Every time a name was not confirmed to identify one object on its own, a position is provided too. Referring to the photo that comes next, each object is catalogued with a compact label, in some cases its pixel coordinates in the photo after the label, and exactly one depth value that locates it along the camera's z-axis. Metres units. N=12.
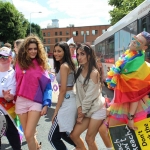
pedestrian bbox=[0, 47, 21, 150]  3.52
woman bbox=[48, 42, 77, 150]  3.24
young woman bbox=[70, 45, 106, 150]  3.14
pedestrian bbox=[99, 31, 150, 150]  2.74
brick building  89.00
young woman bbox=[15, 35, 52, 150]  3.44
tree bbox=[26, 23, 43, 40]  75.32
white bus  7.69
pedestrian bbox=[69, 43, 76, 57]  6.52
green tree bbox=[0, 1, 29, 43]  37.66
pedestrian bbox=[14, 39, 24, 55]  5.08
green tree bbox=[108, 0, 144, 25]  22.77
